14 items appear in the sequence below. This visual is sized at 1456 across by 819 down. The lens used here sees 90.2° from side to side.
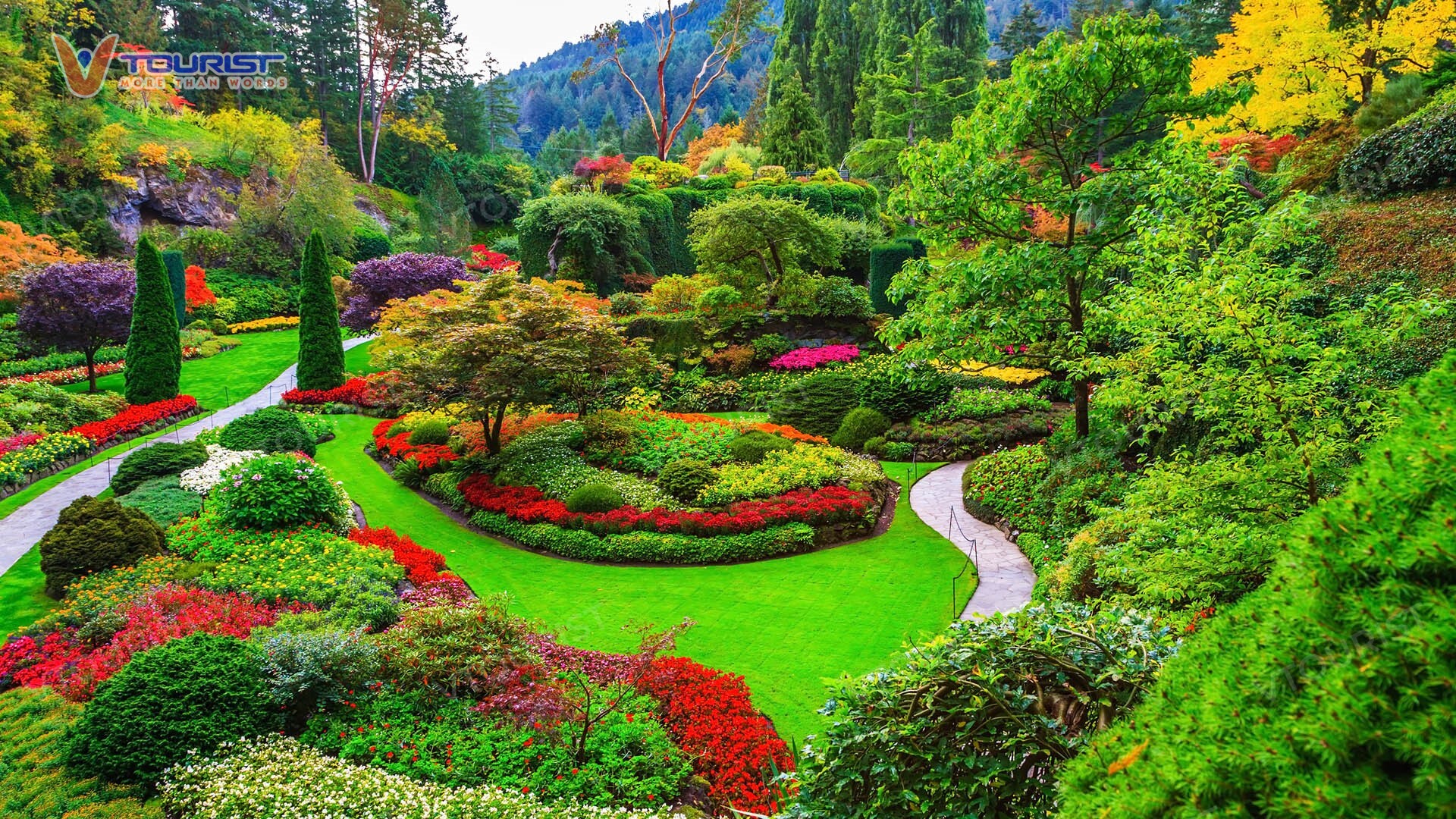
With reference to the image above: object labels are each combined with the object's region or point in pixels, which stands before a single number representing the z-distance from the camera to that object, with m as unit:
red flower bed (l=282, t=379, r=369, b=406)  19.47
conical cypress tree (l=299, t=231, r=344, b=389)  19.58
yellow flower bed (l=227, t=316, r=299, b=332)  27.12
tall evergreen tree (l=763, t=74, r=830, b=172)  36.00
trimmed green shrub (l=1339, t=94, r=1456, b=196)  10.53
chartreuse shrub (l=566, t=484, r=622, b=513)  11.72
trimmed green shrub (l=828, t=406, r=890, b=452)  15.96
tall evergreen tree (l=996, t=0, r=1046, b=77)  44.59
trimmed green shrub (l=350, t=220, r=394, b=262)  36.03
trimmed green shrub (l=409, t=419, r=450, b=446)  16.05
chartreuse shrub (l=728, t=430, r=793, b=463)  13.61
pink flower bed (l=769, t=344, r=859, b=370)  20.27
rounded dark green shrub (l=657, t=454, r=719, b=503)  12.36
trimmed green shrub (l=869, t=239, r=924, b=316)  23.28
